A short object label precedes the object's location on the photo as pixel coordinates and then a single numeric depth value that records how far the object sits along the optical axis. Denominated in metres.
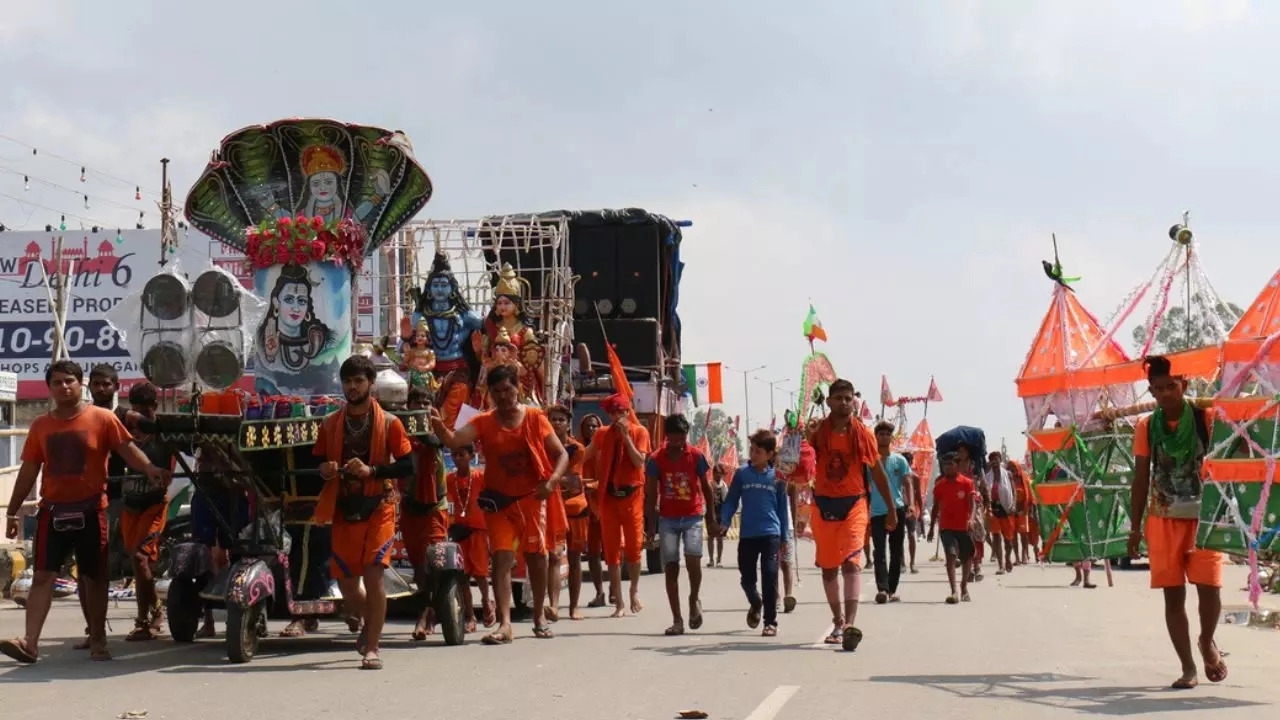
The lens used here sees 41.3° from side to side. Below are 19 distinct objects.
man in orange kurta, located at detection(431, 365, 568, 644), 12.43
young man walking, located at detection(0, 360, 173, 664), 11.12
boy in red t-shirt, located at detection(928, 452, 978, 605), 18.39
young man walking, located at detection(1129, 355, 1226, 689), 9.69
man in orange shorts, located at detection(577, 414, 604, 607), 16.93
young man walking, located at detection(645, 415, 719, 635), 14.13
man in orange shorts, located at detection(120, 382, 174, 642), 12.57
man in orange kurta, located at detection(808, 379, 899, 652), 12.52
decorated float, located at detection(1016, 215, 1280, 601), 12.19
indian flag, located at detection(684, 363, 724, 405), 42.22
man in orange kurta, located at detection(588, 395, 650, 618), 15.18
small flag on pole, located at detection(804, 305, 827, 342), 39.72
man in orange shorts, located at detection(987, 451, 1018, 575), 25.92
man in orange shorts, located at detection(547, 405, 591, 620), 14.88
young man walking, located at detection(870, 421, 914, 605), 18.02
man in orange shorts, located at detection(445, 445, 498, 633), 13.71
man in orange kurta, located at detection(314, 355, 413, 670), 10.60
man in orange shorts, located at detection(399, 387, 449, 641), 12.46
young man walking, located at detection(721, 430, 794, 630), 13.83
